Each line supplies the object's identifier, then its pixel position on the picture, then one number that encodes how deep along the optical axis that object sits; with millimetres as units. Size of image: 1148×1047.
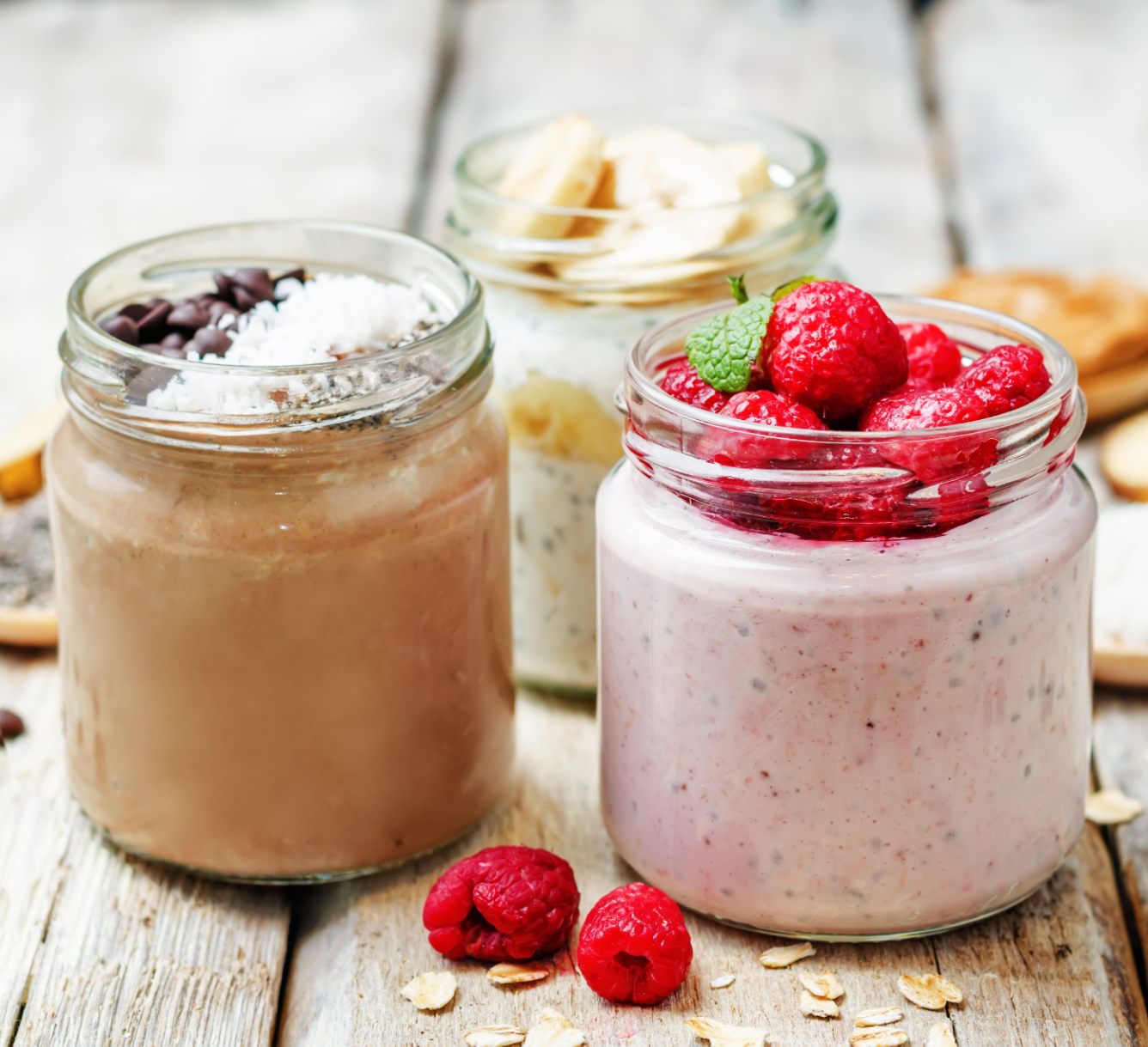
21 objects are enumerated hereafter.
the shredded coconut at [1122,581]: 703
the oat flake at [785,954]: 623
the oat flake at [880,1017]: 610
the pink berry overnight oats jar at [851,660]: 599
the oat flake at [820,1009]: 612
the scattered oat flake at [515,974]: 619
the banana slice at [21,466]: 767
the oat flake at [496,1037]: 607
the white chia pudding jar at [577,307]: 677
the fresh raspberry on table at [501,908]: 619
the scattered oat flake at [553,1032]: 607
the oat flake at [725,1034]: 606
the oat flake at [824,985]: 615
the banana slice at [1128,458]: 769
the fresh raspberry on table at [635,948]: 609
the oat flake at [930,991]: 613
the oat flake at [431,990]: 616
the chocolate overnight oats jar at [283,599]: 620
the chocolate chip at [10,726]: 691
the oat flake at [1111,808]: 664
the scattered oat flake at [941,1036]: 605
